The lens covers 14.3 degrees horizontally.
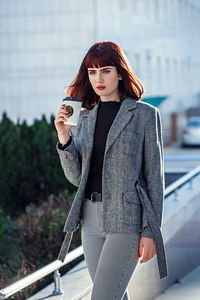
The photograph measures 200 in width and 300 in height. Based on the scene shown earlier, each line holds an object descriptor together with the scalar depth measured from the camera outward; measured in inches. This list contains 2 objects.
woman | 148.9
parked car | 1470.3
